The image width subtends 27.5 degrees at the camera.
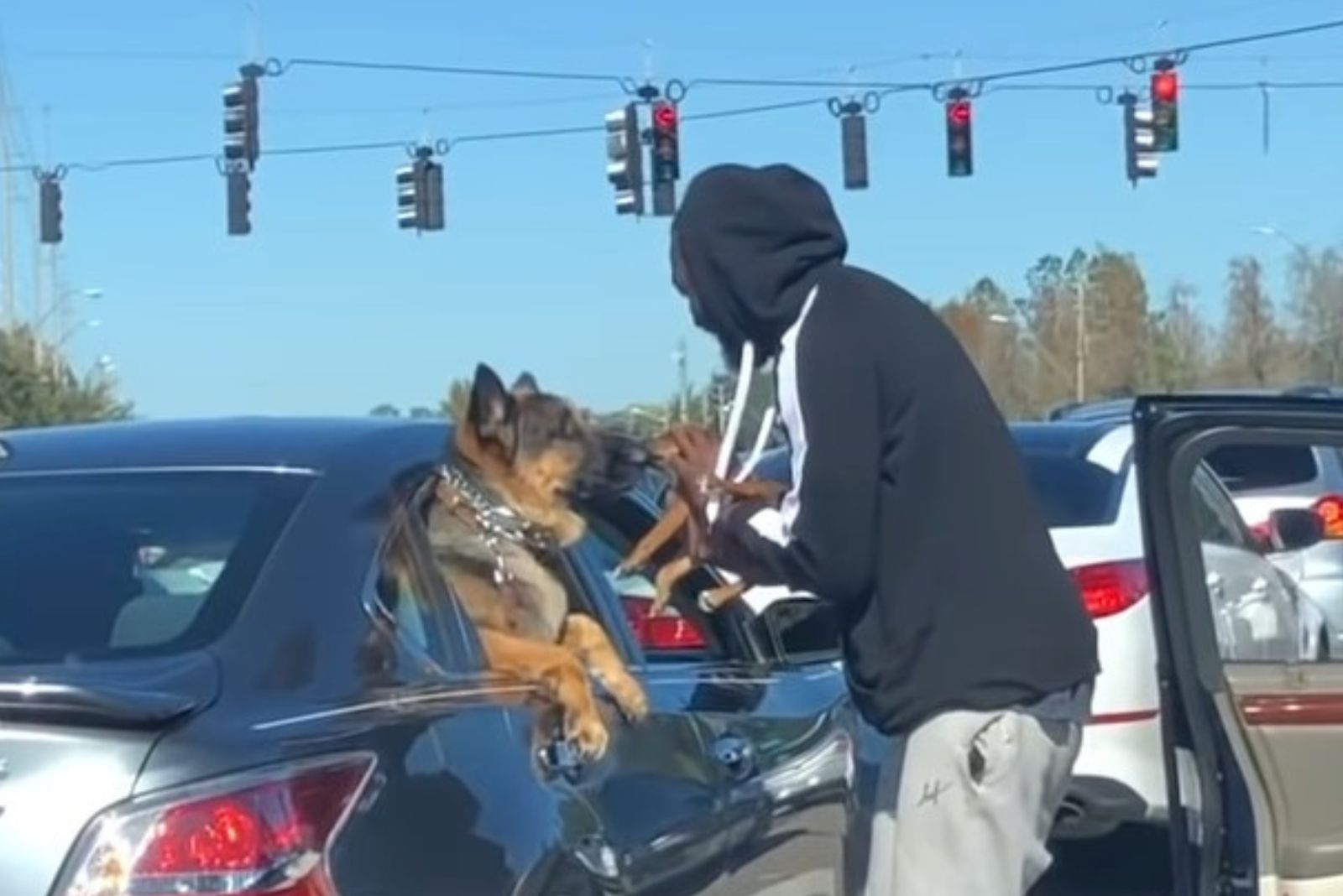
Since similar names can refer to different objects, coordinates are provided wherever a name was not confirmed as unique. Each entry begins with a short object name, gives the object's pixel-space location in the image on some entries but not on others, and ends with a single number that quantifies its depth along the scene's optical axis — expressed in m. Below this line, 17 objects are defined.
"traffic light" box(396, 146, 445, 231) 31.23
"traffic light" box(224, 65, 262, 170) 28.72
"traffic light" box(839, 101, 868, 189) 29.64
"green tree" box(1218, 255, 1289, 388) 64.31
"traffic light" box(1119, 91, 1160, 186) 29.12
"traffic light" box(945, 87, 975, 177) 29.30
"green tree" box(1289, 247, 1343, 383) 61.59
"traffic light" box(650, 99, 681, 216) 29.42
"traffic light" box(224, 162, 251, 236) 29.48
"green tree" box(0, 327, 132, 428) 38.00
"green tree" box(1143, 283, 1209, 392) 69.75
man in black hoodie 4.19
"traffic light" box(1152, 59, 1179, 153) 29.16
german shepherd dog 4.88
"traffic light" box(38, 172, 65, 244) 32.91
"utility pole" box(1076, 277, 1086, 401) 74.62
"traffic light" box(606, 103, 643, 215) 29.20
